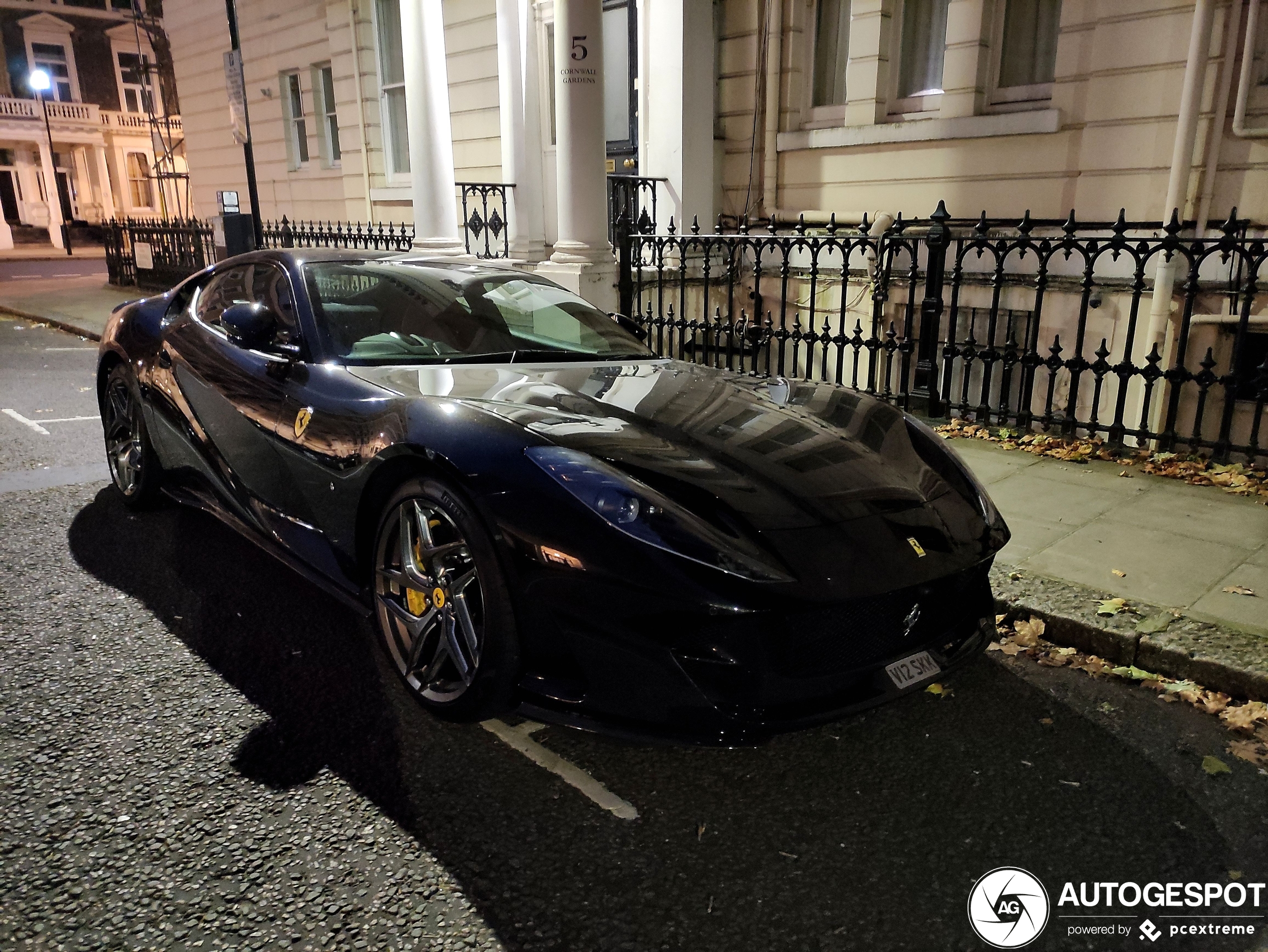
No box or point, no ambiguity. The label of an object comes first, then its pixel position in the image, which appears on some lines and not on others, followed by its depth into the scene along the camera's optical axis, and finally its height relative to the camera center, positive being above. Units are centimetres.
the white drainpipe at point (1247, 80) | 700 +93
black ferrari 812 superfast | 228 -85
